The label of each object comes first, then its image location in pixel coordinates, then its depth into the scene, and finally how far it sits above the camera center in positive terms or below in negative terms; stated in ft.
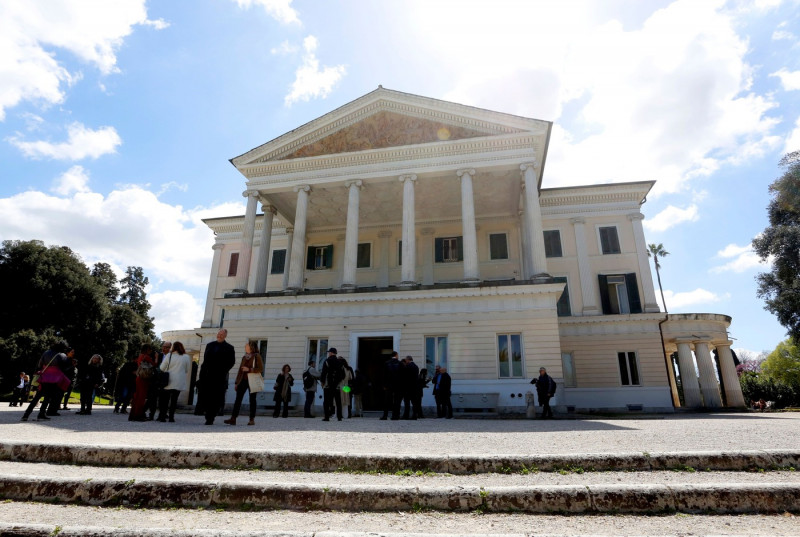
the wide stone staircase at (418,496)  10.68 -3.19
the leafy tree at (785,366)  122.01 +7.64
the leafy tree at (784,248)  79.20 +27.46
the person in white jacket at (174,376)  31.01 +0.48
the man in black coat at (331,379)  36.37 +0.48
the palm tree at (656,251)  153.07 +50.19
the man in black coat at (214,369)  28.66 +0.96
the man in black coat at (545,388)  44.73 -0.10
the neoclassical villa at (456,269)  55.01 +21.20
